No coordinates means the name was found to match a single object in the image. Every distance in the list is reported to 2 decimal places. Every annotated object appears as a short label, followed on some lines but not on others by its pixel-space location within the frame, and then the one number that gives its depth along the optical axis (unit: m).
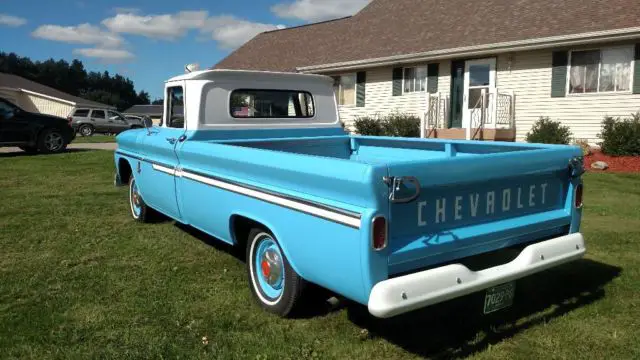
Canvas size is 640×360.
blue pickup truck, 2.71
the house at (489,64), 12.52
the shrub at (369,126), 16.88
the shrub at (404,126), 15.96
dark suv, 14.56
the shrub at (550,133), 12.81
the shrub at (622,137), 11.28
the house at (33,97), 43.97
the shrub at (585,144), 12.36
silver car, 30.77
